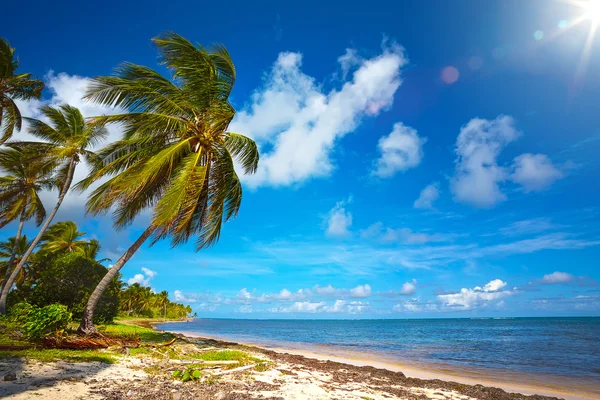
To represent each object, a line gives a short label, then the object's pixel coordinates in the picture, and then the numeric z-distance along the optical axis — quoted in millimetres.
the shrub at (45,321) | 9883
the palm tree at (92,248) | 37209
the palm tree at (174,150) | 12008
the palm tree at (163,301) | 90450
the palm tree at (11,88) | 15309
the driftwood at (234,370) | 8931
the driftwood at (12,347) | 9321
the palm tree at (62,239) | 34531
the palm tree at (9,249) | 33000
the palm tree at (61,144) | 18078
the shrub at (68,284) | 19625
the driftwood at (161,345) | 11991
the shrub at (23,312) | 10412
